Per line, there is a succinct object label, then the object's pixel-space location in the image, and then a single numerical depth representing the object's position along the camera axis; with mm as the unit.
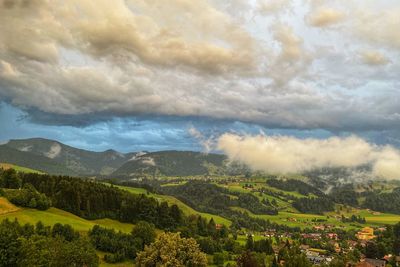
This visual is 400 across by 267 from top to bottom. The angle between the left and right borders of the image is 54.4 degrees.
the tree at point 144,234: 138000
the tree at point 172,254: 88688
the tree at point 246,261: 106250
